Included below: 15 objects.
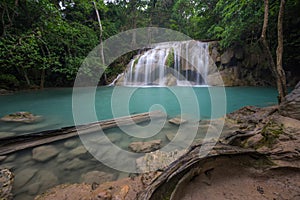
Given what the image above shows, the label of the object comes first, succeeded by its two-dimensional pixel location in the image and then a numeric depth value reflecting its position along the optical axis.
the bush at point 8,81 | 7.19
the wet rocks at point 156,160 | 1.64
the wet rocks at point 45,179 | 1.47
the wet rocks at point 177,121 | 3.16
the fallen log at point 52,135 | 1.85
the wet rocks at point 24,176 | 1.50
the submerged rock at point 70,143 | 2.20
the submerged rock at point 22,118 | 3.44
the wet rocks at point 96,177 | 1.52
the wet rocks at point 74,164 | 1.80
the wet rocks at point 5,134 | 2.63
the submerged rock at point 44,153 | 1.91
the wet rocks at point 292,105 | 1.85
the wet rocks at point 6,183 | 1.24
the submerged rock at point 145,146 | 2.13
